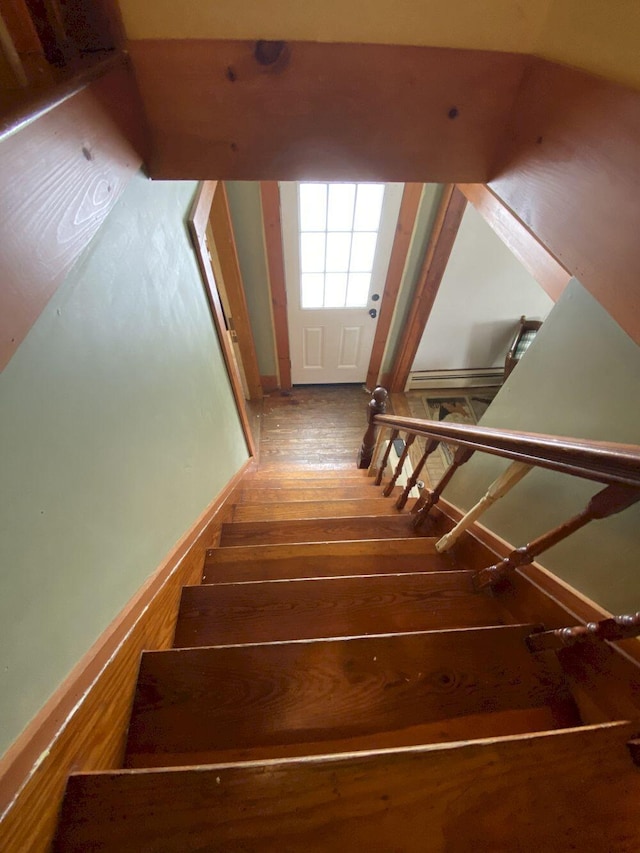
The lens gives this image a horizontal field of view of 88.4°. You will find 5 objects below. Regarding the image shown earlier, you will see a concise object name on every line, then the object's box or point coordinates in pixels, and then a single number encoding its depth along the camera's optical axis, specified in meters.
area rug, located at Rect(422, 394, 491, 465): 3.43
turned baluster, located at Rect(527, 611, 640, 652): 0.59
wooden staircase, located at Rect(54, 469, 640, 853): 0.51
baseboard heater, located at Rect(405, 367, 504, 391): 3.53
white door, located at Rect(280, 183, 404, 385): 2.43
